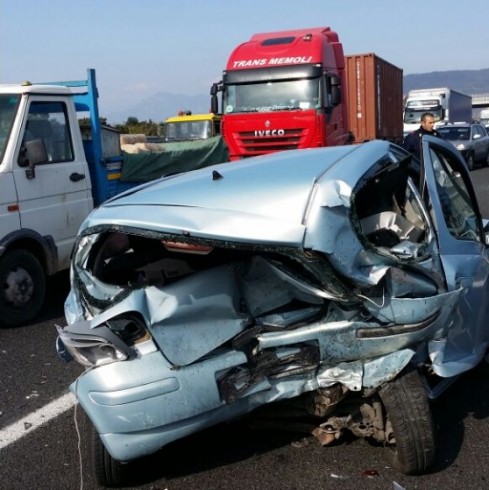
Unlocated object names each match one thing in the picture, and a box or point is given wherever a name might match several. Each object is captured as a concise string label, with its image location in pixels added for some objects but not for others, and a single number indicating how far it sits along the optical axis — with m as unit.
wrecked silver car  3.26
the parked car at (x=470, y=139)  23.91
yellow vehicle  19.44
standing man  10.39
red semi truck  13.17
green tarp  8.38
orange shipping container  18.48
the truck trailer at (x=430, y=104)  33.21
